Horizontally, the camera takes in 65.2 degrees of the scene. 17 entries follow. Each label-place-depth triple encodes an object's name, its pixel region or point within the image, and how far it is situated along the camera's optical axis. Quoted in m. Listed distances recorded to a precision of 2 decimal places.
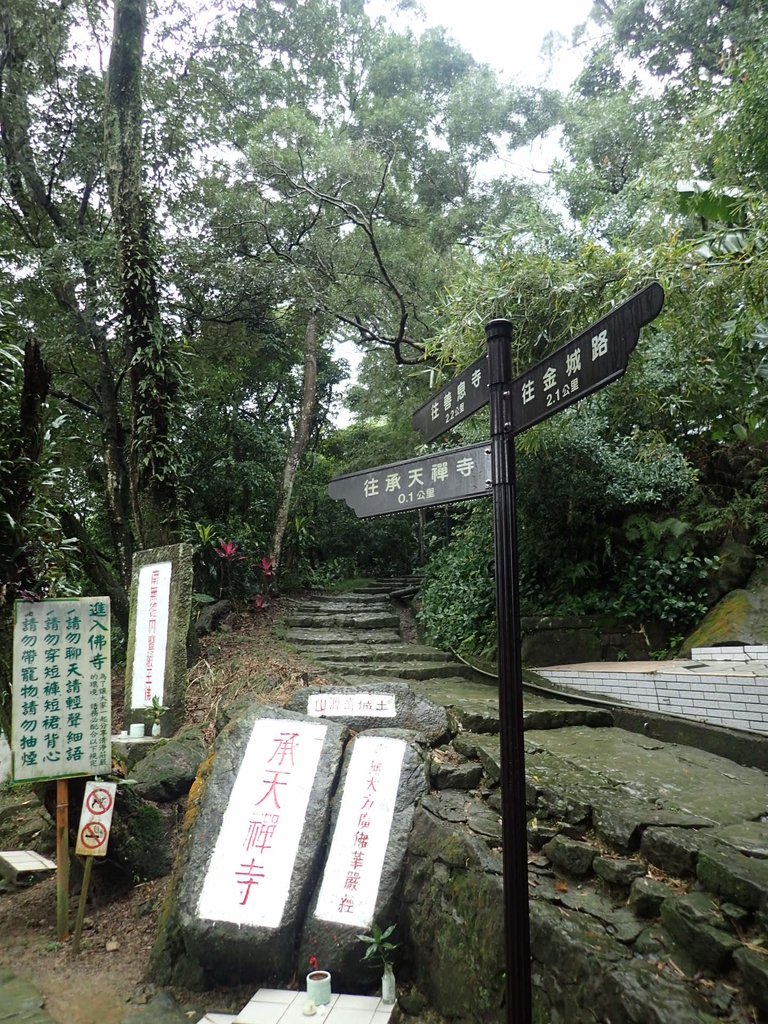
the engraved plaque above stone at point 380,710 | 4.61
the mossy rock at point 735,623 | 6.00
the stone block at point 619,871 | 2.74
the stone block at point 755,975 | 2.05
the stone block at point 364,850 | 3.31
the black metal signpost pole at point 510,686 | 1.92
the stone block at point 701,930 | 2.23
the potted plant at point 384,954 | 3.13
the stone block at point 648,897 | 2.56
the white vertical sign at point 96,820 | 3.88
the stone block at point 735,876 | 2.33
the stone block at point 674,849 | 2.66
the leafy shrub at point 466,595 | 7.37
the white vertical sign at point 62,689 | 3.95
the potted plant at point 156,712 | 5.62
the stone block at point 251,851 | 3.36
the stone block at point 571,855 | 2.97
